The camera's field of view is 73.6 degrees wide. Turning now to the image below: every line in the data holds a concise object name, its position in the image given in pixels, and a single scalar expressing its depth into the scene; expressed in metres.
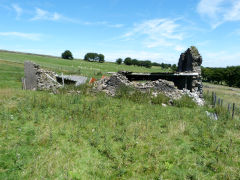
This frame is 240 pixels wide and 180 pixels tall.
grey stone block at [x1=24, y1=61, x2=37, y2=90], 14.69
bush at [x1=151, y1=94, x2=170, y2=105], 11.54
